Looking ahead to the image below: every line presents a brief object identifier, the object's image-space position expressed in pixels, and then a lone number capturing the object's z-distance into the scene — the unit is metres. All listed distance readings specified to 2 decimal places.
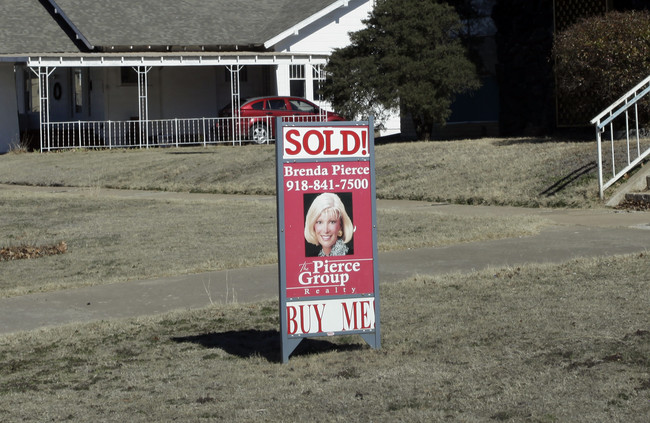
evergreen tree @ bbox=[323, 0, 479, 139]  25.83
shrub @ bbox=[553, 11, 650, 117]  18.69
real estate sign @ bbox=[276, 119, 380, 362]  6.68
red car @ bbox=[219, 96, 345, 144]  33.03
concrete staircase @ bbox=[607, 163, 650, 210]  14.85
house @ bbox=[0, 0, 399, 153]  34.16
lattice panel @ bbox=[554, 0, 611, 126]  23.95
